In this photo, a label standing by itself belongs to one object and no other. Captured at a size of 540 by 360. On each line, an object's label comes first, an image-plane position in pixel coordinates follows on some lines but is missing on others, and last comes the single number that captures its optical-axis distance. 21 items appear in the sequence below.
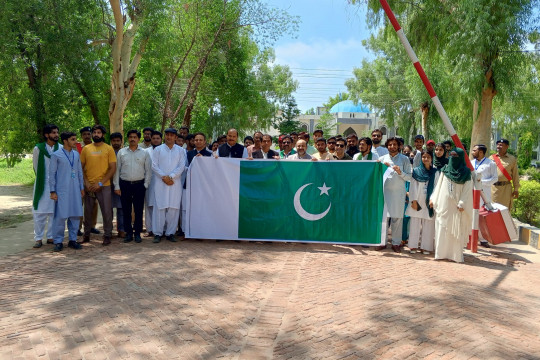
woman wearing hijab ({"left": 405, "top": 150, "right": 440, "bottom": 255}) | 6.88
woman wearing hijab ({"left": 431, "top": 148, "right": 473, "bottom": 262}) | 6.40
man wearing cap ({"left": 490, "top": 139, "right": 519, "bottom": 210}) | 8.59
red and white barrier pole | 6.41
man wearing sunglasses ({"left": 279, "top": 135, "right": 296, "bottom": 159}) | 8.62
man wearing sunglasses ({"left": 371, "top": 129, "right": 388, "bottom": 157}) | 8.38
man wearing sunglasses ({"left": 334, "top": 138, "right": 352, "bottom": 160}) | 7.50
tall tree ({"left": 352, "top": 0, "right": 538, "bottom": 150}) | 10.49
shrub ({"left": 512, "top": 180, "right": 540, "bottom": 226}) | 10.41
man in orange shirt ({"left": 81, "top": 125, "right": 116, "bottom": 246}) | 6.97
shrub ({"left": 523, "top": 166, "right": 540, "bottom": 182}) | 22.20
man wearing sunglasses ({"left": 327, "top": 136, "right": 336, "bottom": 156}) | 7.90
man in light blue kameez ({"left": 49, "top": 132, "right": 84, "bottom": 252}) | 6.62
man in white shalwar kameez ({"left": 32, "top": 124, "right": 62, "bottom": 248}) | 6.65
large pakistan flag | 7.05
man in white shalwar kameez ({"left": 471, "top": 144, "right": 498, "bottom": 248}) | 7.98
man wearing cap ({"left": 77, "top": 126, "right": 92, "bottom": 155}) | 7.55
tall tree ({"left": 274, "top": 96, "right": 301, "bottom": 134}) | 41.94
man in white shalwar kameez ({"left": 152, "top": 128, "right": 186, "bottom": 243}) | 7.27
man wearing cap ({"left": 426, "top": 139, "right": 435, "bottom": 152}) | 8.25
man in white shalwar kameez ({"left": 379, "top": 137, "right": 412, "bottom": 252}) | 6.89
